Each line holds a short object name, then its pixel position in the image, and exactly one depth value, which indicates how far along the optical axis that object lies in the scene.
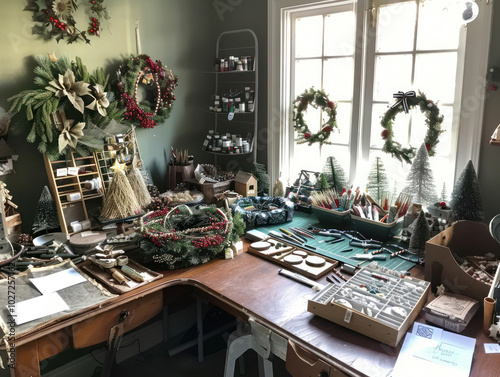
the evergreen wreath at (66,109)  2.41
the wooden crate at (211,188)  3.02
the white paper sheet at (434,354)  1.33
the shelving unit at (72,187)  2.57
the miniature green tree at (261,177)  3.21
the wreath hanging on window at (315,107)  2.90
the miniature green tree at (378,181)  2.63
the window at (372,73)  2.29
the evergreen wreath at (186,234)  2.04
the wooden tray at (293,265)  1.96
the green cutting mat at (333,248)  2.06
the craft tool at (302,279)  1.84
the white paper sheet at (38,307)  1.61
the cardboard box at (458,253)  1.69
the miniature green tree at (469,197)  2.11
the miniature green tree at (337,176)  2.84
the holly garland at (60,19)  2.45
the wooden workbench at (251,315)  1.41
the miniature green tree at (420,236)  2.07
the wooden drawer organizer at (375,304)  1.48
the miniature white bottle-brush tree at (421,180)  2.34
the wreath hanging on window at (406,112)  2.40
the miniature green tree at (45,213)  2.53
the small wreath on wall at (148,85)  2.83
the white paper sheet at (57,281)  1.83
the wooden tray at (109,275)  1.86
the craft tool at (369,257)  2.11
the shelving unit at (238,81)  3.22
